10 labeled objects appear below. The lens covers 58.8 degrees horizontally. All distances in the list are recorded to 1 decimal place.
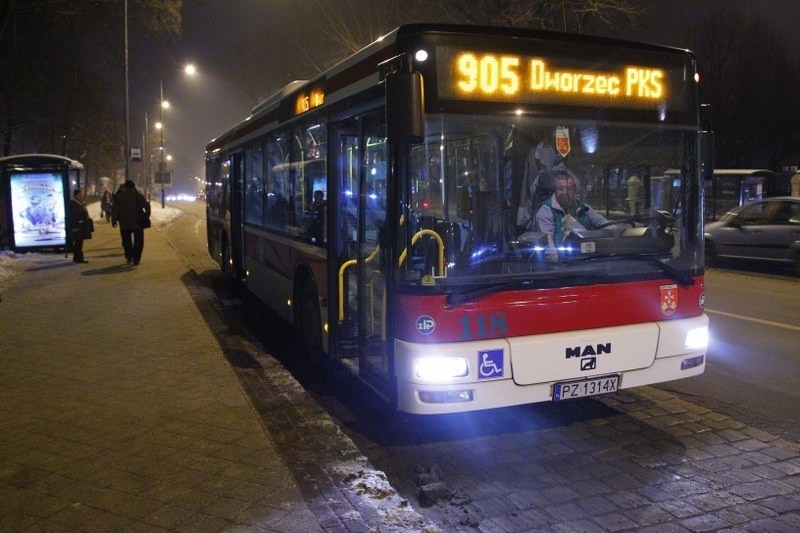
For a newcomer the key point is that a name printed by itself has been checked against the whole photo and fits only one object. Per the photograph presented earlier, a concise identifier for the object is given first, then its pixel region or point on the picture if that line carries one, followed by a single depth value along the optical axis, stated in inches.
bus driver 201.3
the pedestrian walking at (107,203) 1338.1
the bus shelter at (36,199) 695.1
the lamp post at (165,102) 1264.9
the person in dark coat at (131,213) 637.3
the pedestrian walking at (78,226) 663.1
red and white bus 189.8
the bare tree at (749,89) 1867.6
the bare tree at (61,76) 794.2
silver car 604.7
